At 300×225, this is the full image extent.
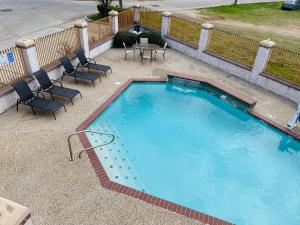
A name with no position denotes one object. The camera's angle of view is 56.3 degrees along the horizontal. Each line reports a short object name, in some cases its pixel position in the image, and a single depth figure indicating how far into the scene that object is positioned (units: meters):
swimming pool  8.18
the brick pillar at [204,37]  15.09
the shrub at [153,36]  16.98
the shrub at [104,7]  22.82
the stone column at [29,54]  10.62
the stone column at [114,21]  16.44
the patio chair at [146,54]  15.36
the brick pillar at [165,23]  16.98
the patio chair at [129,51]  15.62
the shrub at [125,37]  16.73
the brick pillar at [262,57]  12.93
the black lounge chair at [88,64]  13.27
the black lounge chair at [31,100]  10.05
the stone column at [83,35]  13.59
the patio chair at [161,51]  15.64
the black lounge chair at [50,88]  10.95
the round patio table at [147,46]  15.44
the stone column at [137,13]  18.33
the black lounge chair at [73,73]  12.45
